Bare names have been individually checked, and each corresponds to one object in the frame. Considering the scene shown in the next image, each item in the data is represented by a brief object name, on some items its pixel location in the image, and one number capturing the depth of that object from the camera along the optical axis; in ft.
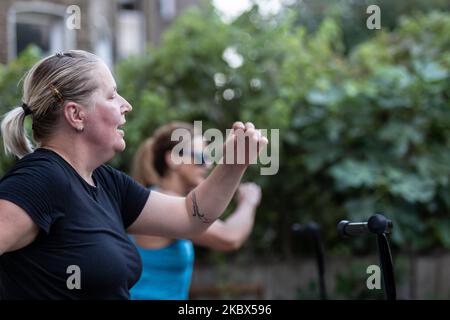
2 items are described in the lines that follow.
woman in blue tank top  17.05
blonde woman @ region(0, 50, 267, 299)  13.56
